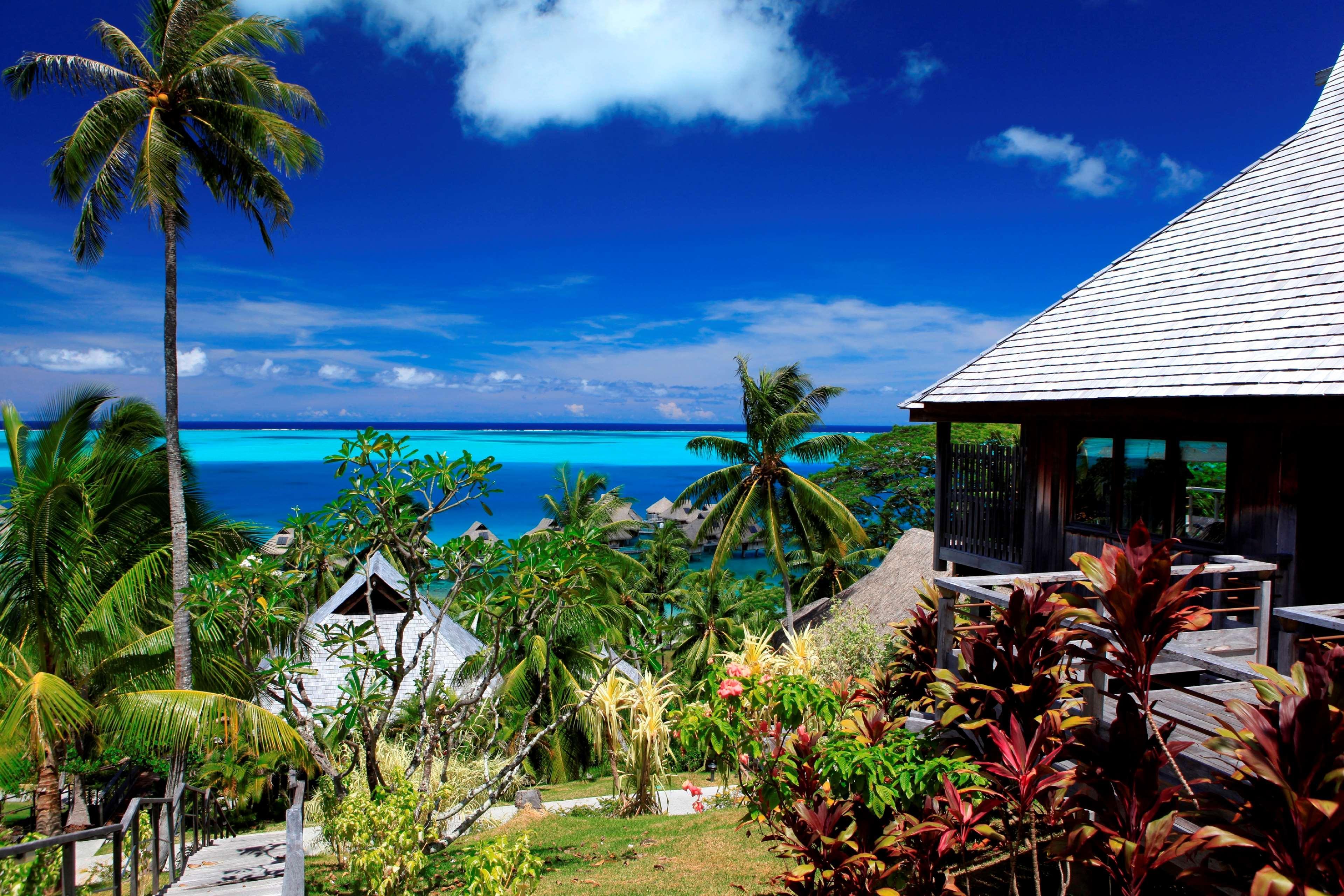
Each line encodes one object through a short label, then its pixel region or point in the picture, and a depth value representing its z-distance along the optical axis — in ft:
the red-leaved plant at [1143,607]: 12.79
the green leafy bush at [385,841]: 18.88
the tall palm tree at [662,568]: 121.70
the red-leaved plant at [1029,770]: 13.56
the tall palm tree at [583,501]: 92.58
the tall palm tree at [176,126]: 39.91
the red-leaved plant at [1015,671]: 15.02
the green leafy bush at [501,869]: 15.44
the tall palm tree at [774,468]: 74.38
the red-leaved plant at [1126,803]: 12.16
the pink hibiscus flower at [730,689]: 19.74
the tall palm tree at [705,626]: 81.61
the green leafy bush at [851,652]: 41.27
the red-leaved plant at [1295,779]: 9.78
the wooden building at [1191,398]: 21.21
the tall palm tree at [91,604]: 32.53
